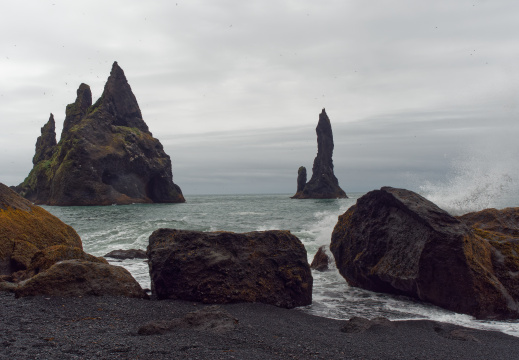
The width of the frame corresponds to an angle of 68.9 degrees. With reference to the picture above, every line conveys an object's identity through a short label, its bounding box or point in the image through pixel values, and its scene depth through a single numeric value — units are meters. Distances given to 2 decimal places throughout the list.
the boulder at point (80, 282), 6.49
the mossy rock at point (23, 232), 8.62
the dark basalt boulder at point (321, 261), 12.02
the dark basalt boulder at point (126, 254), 13.02
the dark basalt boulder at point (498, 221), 10.94
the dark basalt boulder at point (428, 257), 7.46
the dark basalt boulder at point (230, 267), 7.40
